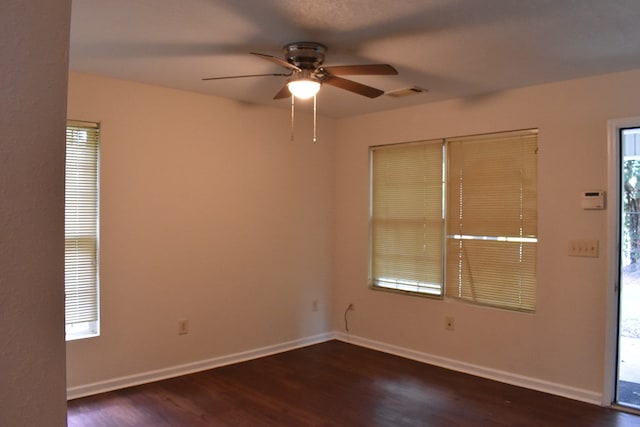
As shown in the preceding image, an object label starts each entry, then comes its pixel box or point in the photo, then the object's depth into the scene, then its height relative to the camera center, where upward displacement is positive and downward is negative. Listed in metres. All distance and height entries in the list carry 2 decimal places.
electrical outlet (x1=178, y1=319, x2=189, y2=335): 3.92 -1.01
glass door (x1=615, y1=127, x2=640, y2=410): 3.34 -0.38
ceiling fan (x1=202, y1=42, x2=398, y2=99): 2.68 +0.84
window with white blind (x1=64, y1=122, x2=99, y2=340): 3.40 -0.17
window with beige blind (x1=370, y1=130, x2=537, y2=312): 3.79 -0.08
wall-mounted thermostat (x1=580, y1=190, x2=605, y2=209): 3.35 +0.08
